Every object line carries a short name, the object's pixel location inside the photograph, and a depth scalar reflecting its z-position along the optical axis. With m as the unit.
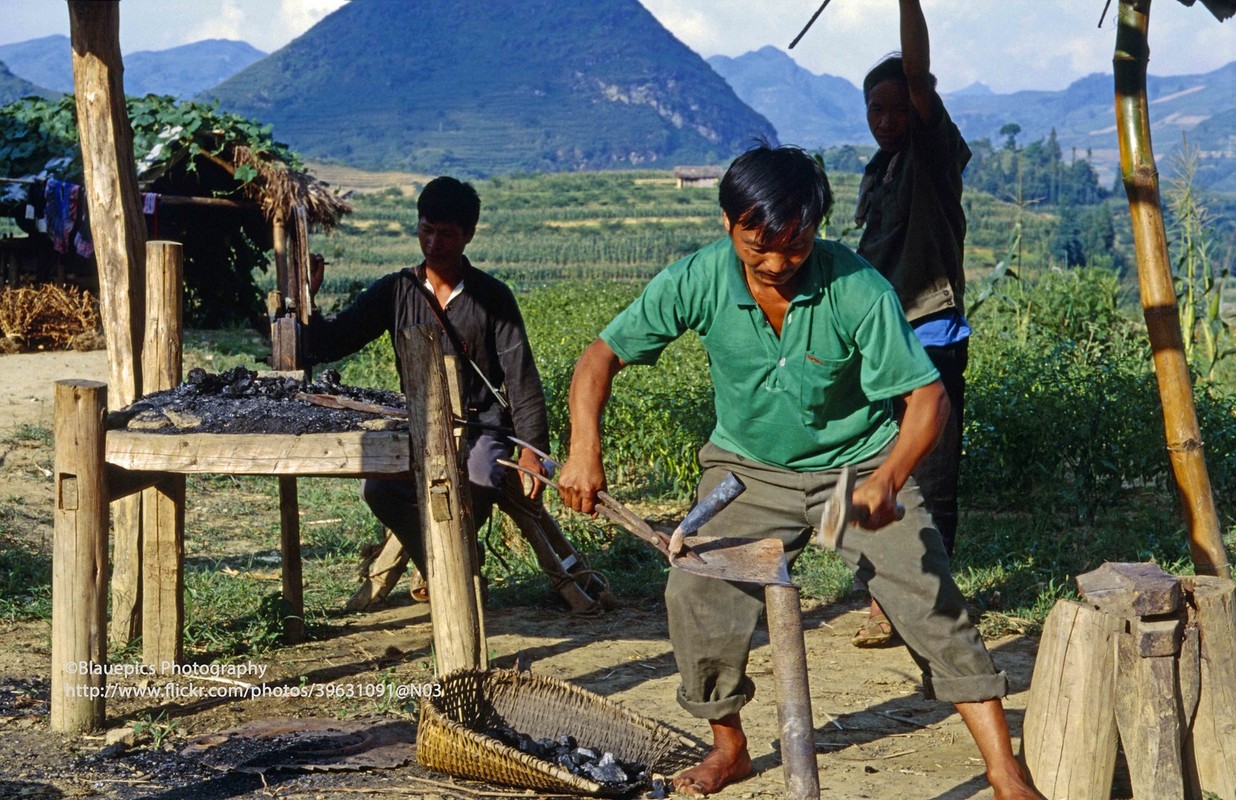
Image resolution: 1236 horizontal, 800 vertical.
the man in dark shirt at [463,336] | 4.82
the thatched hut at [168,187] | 13.86
